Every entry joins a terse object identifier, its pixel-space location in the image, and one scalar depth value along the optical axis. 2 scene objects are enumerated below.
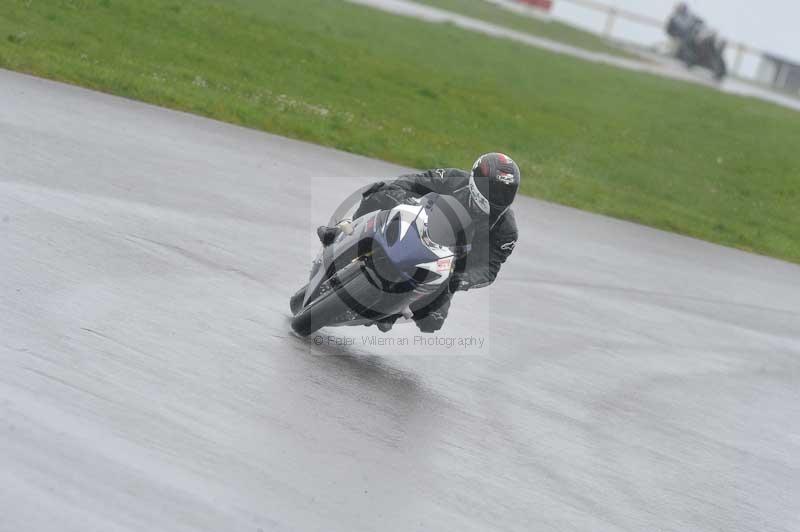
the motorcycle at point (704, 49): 82.00
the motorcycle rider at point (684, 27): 83.87
